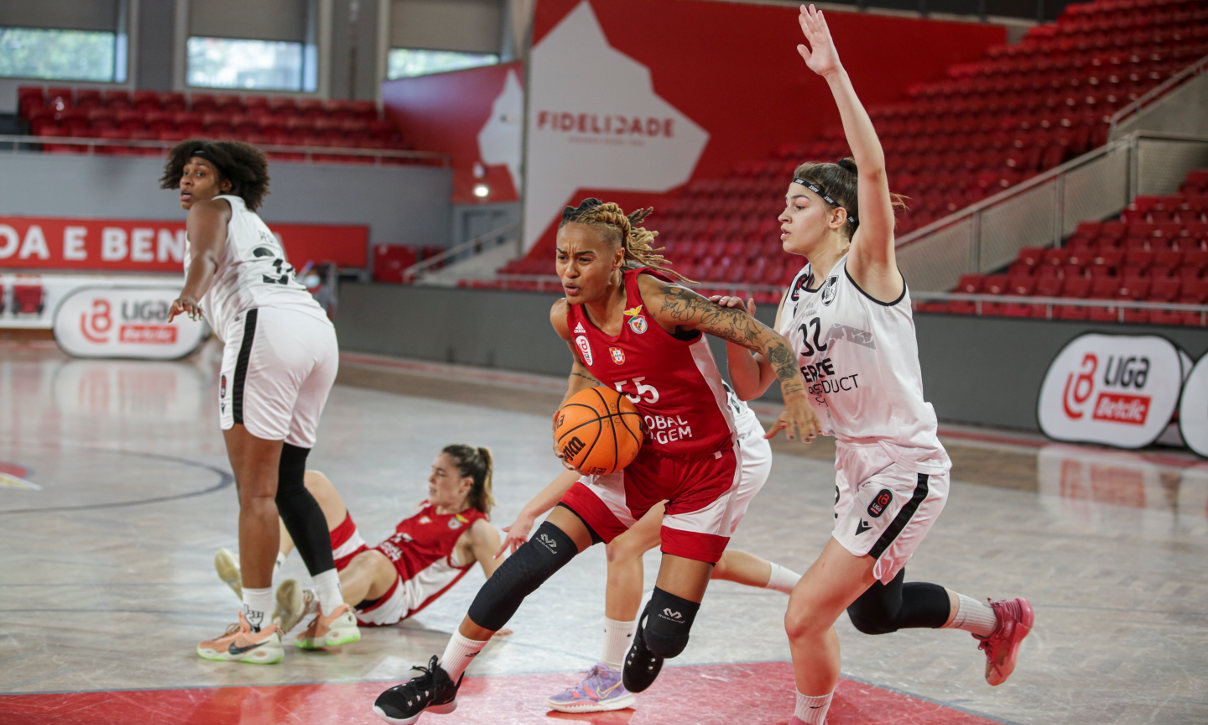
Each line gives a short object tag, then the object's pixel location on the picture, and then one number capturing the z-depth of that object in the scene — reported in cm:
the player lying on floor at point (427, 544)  503
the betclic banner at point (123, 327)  1830
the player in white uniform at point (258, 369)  451
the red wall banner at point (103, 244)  2356
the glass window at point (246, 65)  2861
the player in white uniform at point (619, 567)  407
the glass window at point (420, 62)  2978
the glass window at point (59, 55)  2720
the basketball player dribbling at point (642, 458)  370
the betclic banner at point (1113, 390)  1085
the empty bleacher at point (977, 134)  1681
